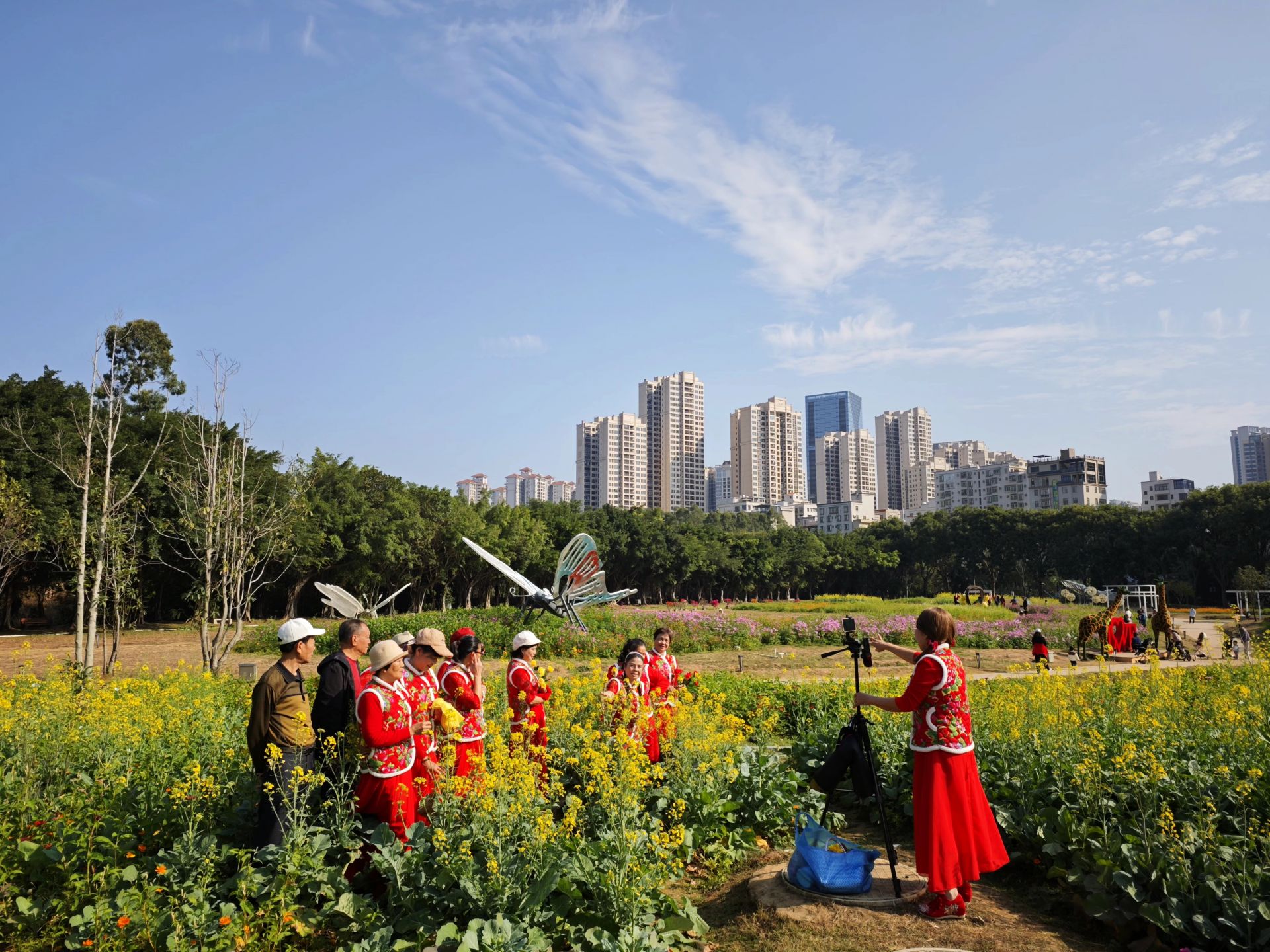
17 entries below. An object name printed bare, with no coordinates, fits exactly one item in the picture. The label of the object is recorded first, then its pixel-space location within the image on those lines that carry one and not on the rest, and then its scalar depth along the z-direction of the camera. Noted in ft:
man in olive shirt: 14.61
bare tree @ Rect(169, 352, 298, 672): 43.24
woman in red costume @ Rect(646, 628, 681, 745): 20.15
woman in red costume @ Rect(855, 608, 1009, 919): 14.62
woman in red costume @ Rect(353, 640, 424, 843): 14.30
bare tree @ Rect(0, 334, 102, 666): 35.01
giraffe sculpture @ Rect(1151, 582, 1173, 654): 65.98
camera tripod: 15.30
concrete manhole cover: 14.93
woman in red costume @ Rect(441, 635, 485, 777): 16.51
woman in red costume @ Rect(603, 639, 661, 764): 19.35
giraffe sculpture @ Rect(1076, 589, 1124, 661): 69.72
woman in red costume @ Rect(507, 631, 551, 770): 19.57
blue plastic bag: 15.28
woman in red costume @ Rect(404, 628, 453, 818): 14.71
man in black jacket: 15.19
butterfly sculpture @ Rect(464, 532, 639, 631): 58.75
